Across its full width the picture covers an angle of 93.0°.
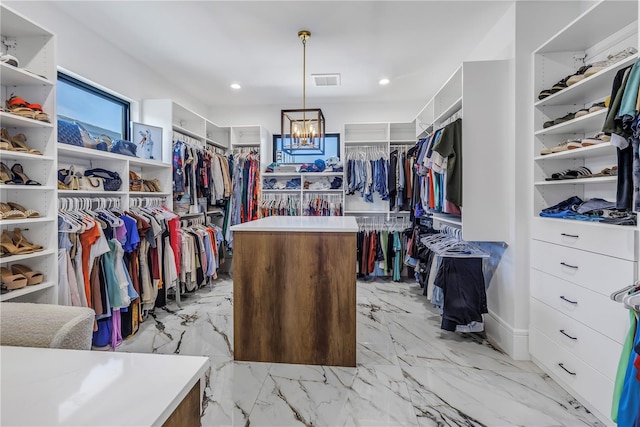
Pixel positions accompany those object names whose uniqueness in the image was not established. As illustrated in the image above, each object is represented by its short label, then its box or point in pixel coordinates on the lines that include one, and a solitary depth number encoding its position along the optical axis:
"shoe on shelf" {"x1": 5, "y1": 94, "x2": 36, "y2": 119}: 1.82
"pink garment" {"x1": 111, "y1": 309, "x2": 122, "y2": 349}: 2.44
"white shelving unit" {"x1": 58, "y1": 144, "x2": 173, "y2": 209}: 2.44
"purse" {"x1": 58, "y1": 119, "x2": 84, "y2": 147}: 2.29
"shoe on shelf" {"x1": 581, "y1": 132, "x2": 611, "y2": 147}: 1.72
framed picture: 3.37
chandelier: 2.89
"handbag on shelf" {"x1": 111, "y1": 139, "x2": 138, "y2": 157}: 2.83
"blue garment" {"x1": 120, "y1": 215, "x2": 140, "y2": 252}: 2.61
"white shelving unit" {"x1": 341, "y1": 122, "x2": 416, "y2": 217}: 4.70
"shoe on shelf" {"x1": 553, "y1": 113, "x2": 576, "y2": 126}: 2.04
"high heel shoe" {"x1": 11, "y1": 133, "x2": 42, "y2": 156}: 1.87
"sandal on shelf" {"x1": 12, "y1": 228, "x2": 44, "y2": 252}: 1.87
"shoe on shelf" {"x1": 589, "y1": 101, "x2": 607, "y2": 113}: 1.73
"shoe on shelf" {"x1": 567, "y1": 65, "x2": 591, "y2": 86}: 1.92
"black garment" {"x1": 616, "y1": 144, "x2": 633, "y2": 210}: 1.46
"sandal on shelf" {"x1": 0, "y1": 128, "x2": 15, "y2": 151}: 1.72
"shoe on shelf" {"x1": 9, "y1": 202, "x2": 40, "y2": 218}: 1.89
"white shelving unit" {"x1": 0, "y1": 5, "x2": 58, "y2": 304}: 1.97
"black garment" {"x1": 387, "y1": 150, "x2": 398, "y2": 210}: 4.39
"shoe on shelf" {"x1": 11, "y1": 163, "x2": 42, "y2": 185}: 1.90
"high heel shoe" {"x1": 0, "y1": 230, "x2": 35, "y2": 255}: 1.78
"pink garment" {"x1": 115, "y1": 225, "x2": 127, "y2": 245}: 2.54
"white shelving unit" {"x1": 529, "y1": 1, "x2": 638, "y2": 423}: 1.59
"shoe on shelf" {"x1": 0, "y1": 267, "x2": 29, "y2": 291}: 1.75
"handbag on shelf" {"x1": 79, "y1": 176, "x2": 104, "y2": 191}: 2.50
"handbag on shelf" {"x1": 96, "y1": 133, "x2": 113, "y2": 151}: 2.63
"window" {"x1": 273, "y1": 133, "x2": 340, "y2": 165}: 5.07
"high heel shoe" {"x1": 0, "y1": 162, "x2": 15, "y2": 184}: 1.79
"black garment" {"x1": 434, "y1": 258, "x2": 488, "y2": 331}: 2.48
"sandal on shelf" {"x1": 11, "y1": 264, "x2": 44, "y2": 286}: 1.87
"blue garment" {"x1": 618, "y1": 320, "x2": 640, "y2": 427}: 1.26
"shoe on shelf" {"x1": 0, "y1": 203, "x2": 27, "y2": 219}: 1.76
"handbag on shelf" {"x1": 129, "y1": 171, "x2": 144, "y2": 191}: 3.04
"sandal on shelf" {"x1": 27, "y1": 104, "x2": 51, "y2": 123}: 1.88
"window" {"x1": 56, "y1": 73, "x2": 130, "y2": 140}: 2.73
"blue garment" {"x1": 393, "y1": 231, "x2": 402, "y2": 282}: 4.40
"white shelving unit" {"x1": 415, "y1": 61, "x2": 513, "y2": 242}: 2.49
